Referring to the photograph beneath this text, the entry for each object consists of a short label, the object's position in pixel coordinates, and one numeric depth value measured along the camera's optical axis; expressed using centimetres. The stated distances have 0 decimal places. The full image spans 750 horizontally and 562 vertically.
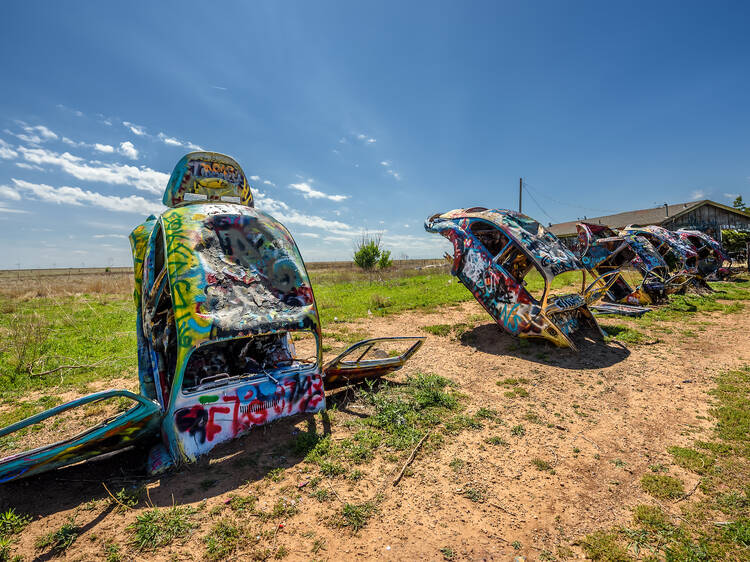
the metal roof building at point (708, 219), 2456
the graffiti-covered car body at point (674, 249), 1283
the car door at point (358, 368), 464
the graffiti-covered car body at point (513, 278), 702
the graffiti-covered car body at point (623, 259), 1198
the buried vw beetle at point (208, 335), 328
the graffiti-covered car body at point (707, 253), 1588
